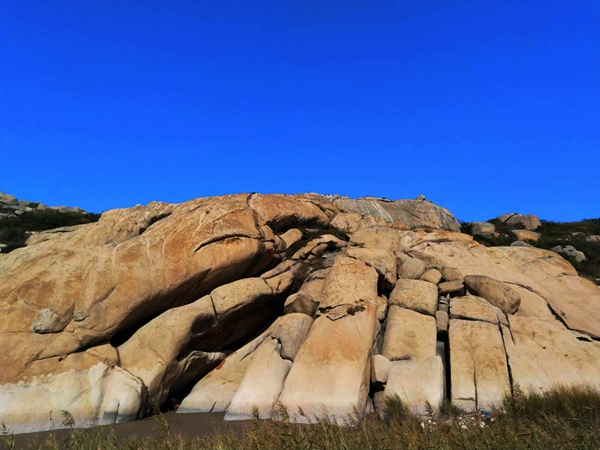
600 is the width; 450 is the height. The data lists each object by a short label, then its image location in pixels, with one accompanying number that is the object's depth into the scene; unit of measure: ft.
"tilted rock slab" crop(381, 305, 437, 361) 41.50
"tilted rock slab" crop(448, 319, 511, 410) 37.01
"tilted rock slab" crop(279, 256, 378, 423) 36.37
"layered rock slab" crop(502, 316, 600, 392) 38.78
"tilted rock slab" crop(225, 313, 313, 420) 38.47
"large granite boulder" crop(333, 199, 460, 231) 81.30
